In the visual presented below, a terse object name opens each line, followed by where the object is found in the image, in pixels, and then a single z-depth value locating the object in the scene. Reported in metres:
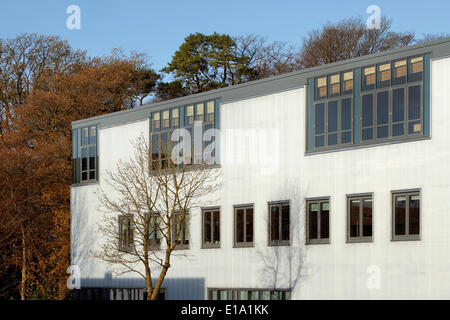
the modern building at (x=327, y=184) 33.28
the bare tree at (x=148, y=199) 40.50
